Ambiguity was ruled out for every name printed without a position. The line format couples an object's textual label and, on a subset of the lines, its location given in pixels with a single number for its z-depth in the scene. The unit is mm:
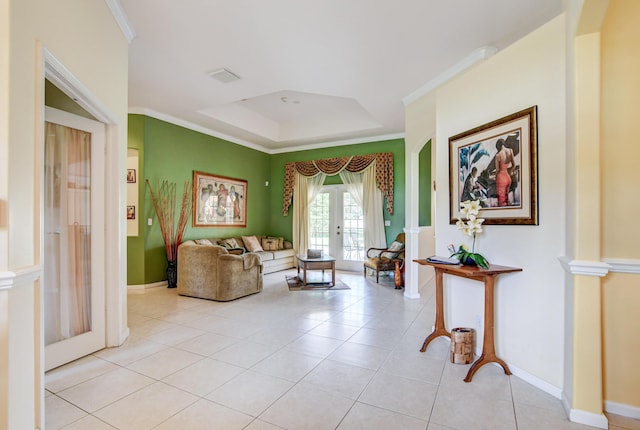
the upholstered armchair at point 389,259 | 6210
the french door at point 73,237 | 2691
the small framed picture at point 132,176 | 5672
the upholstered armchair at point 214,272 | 4867
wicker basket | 2863
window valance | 7055
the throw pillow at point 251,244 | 7254
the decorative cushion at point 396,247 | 6268
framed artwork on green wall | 6465
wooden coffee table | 5805
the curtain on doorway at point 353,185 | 7109
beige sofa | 6879
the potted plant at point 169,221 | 5715
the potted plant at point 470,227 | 2815
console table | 2578
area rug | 5758
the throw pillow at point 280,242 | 7938
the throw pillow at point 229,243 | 6550
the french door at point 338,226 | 7605
